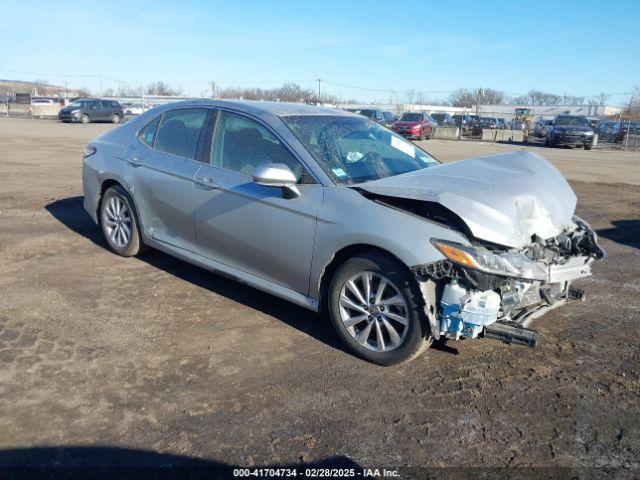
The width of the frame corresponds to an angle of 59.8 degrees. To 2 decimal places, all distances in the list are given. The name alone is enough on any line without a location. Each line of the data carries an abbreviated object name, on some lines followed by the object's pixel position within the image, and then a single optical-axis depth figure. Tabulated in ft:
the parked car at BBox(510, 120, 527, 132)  139.44
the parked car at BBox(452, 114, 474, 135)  134.99
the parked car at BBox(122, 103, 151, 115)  156.25
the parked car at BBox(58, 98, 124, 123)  124.06
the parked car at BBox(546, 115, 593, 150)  95.59
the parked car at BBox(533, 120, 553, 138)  129.29
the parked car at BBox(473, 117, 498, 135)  133.22
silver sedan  11.69
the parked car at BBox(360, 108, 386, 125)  118.11
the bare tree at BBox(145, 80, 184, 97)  313.22
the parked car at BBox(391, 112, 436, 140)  107.86
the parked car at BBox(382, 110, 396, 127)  126.17
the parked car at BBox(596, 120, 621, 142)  116.57
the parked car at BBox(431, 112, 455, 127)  147.14
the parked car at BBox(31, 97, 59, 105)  176.73
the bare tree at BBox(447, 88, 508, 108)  366.43
